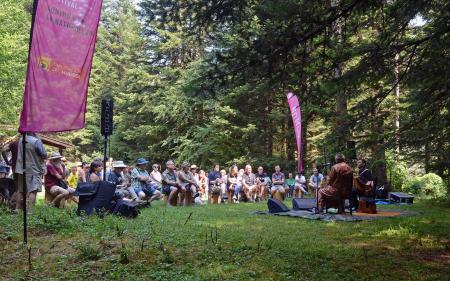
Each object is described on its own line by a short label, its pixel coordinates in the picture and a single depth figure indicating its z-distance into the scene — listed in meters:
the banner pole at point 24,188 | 5.61
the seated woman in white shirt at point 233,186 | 17.16
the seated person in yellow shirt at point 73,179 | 16.20
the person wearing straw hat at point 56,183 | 10.22
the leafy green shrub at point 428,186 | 18.50
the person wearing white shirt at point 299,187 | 17.89
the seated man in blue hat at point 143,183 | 12.66
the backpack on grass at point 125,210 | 8.67
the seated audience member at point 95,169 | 11.04
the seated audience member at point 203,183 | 19.20
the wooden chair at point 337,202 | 10.70
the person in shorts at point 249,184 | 16.94
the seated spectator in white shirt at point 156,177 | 14.57
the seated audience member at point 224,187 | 17.20
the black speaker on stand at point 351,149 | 9.07
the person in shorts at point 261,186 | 17.80
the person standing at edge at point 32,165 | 8.42
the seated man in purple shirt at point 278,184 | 16.67
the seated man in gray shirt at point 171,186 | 13.36
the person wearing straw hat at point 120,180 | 12.01
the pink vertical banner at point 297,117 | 12.41
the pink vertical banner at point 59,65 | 5.45
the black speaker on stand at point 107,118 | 12.21
